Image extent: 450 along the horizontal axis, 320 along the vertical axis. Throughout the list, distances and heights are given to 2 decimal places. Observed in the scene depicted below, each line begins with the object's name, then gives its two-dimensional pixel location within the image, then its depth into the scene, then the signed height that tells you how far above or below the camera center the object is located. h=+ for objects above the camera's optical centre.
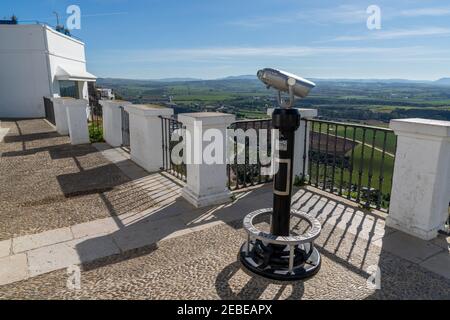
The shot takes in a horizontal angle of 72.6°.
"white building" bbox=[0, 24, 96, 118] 18.28 +1.55
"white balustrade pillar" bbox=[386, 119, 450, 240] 3.37 -0.92
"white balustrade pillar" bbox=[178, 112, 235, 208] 4.37 -1.03
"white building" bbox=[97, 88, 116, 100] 27.00 +0.21
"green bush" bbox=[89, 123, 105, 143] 9.95 -1.30
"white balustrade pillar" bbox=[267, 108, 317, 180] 5.64 -0.96
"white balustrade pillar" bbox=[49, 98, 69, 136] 11.30 -0.82
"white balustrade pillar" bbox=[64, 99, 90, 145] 9.36 -0.77
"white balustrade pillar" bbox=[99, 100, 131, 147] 8.91 -0.74
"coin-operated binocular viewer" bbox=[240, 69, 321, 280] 2.75 -1.25
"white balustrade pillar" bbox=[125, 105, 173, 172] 6.14 -0.79
